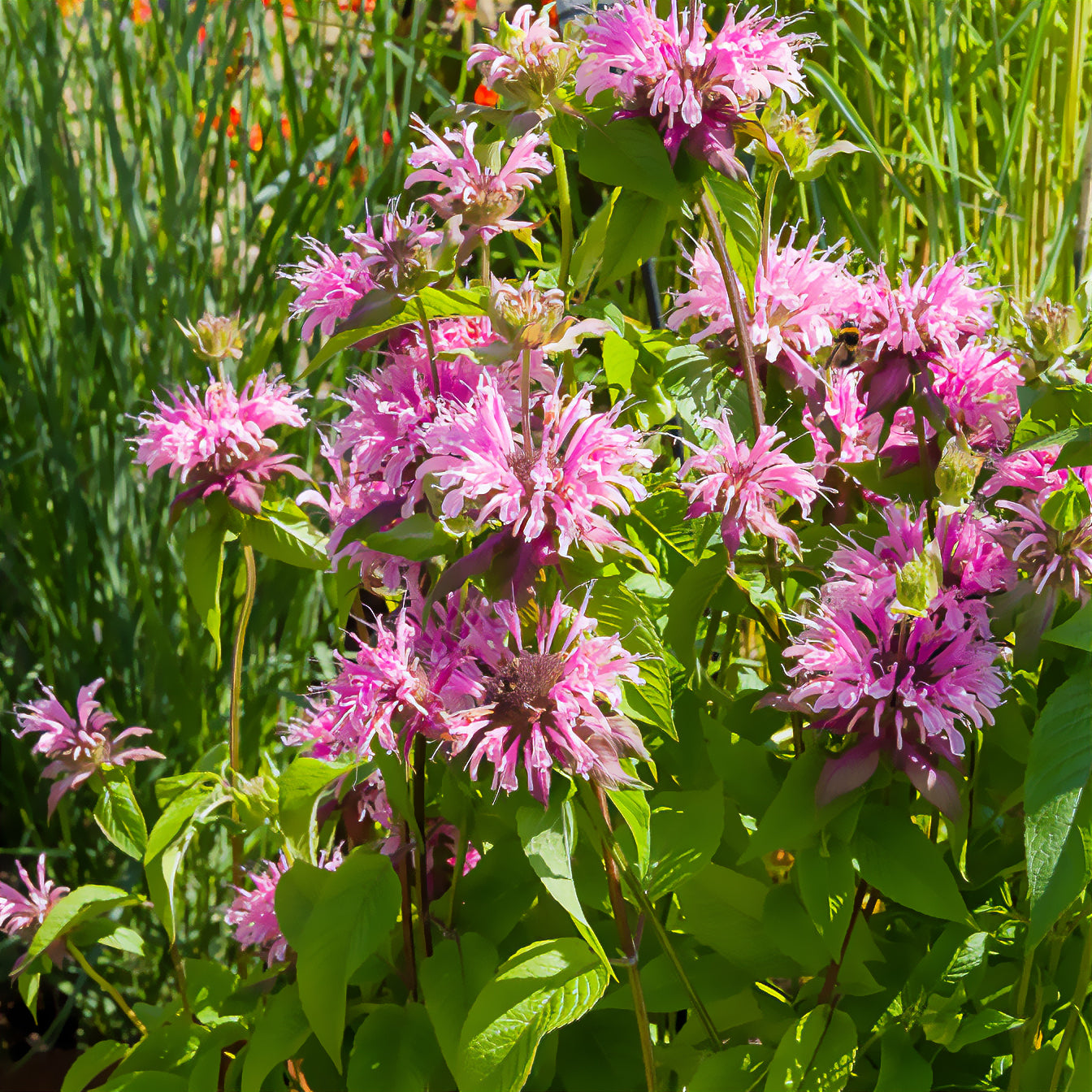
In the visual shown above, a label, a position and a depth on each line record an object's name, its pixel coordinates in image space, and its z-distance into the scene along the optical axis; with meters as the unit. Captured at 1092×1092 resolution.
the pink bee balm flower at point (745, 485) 1.02
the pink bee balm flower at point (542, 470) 0.96
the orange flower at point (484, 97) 1.84
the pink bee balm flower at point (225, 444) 1.12
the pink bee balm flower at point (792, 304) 1.05
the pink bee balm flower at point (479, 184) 1.03
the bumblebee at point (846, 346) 1.09
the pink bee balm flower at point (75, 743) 1.17
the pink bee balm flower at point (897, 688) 0.98
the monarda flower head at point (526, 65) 1.02
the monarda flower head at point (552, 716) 0.97
